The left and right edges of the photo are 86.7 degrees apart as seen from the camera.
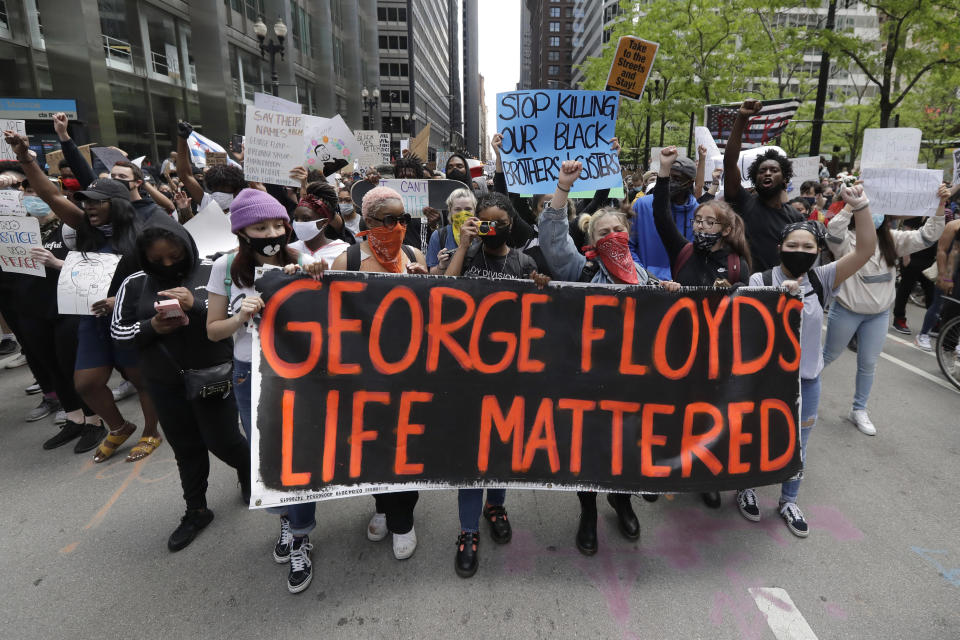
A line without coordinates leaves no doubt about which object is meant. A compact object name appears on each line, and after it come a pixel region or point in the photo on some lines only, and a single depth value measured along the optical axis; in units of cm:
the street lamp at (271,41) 1452
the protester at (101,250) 362
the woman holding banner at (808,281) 280
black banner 255
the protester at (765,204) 384
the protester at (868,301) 410
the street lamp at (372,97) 3294
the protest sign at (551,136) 407
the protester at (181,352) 274
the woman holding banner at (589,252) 281
